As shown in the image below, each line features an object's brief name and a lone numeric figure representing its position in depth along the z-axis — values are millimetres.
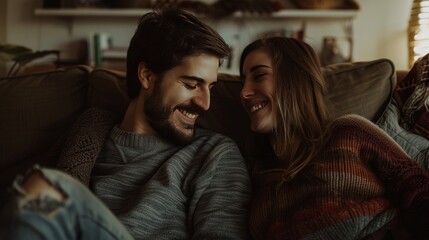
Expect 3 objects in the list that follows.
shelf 3199
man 1291
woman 1137
